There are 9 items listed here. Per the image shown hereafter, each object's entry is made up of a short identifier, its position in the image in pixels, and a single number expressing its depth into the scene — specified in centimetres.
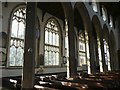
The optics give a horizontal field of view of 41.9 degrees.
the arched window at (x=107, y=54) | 1733
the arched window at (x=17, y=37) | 939
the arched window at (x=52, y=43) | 1216
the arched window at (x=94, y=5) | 1411
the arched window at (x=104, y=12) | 1724
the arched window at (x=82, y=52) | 1603
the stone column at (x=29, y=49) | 533
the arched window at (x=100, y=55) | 1418
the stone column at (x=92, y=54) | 1096
